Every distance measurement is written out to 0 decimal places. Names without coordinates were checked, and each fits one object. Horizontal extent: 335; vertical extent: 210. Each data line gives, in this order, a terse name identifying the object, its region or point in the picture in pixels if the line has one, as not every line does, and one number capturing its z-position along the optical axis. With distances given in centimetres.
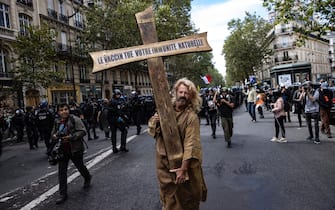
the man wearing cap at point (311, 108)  841
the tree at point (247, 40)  5603
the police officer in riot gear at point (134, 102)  1472
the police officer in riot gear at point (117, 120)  872
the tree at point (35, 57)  1841
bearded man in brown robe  271
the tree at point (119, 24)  2919
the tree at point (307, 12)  1274
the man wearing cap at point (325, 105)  895
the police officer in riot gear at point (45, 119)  952
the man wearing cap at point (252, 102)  1487
